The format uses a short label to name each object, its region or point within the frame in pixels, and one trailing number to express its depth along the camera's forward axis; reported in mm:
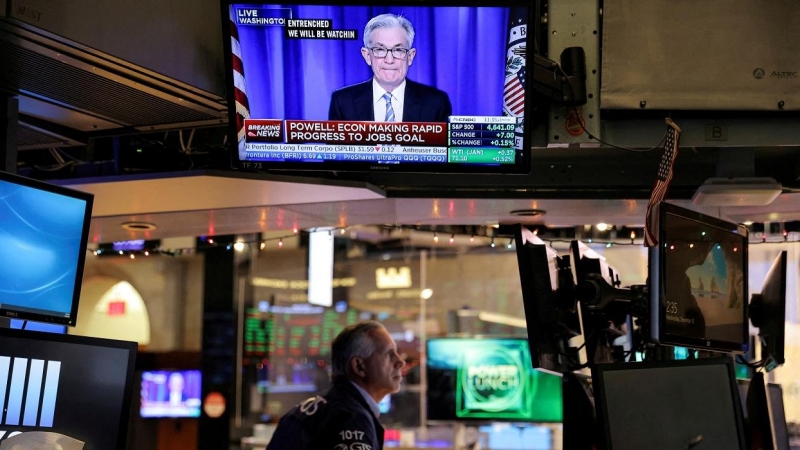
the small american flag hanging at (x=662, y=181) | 3125
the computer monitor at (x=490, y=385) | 8148
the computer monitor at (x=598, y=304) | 3324
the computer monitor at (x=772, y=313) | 3908
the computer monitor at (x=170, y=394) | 8820
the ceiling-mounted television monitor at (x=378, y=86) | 3674
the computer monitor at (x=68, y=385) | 2426
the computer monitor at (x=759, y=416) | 3422
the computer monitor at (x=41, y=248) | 2865
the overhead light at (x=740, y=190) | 4633
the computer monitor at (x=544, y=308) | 3092
